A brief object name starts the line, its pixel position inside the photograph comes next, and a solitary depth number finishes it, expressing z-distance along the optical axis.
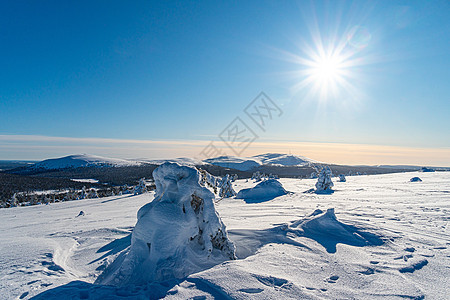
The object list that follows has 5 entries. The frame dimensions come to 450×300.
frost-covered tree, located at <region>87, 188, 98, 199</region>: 35.44
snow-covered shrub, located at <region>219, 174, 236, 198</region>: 25.69
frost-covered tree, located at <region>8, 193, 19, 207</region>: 28.69
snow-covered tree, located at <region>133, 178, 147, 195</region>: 34.55
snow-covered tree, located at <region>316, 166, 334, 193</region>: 21.75
